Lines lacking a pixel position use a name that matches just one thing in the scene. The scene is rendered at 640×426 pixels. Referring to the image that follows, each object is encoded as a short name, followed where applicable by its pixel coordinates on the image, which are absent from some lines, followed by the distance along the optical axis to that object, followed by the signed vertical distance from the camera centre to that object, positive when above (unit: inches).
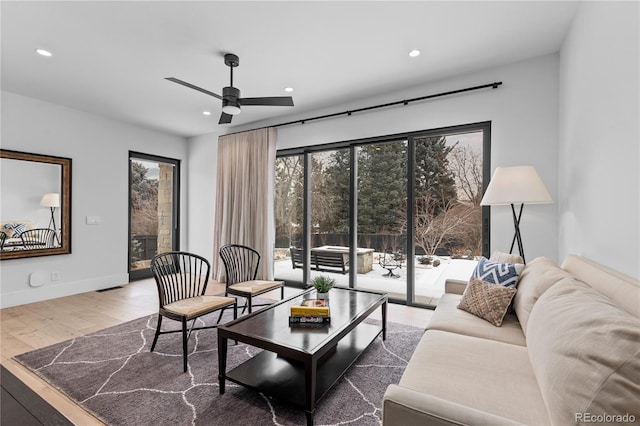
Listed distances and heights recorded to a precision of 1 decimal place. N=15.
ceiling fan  110.3 +41.9
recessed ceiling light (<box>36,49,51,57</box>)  111.7 +60.3
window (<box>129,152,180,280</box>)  208.4 +2.2
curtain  188.1 +11.4
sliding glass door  137.3 +0.4
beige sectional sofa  33.4 -22.6
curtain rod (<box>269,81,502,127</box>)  126.0 +54.2
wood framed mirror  152.3 +3.5
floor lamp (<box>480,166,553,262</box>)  94.8 +8.2
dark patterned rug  69.4 -47.1
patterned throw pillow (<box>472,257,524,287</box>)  84.0 -17.5
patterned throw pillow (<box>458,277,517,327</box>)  77.7 -23.8
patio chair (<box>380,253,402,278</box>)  154.6 -26.4
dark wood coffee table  67.2 -32.8
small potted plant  101.7 -25.0
